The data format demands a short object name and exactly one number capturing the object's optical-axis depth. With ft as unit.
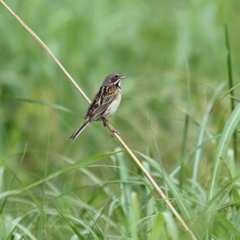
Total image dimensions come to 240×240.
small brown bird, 33.06
